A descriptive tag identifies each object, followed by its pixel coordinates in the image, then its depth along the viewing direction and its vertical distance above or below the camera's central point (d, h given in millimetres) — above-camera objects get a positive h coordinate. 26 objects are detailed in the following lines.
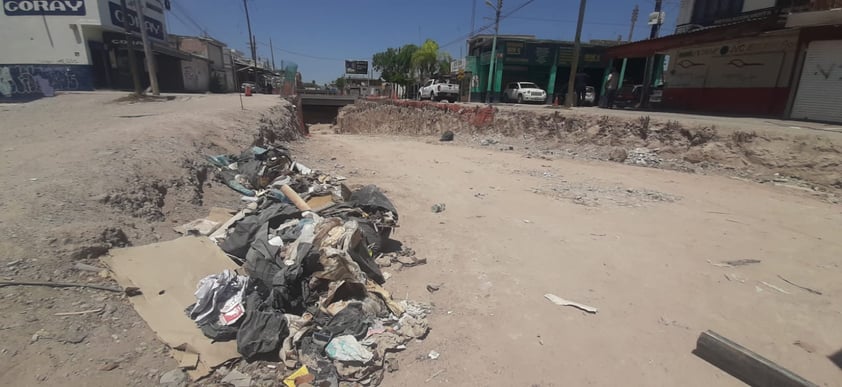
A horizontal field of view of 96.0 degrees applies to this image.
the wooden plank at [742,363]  2502 -1762
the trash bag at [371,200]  5242 -1468
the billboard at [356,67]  56750 +3736
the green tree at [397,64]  51969 +4375
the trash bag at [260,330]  2721 -1737
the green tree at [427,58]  44156 +4174
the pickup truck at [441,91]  26875 +325
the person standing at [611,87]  17927 +668
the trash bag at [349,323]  2996 -1805
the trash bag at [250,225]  3869 -1448
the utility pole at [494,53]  26197 +3118
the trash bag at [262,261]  3375 -1515
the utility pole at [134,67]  16328 +742
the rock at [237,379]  2539 -1903
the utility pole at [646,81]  18375 +1014
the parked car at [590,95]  24234 +344
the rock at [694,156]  9719 -1294
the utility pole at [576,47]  14787 +2046
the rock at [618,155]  11000 -1512
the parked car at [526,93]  23688 +351
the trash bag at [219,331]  2773 -1740
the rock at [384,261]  4516 -1952
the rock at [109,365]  2316 -1679
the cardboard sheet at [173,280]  2693 -1584
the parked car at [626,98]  19297 +202
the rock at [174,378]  2387 -1804
